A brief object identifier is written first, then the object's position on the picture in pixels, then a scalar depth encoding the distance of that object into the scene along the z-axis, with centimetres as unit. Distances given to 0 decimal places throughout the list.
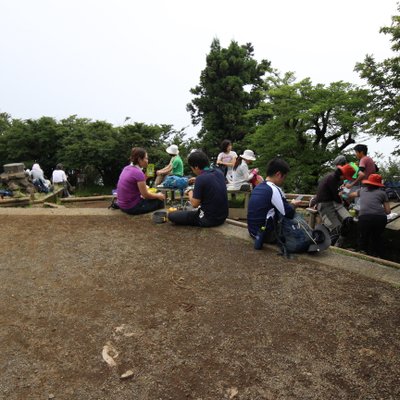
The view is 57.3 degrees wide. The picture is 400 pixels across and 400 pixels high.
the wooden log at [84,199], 1136
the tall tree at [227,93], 2302
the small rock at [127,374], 253
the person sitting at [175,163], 801
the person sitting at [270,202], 436
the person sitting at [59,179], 1405
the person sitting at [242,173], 775
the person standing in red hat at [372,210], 547
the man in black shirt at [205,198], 511
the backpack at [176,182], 747
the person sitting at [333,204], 605
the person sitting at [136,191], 575
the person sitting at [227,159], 809
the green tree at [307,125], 1630
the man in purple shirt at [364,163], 661
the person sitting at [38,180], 1288
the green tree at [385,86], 977
